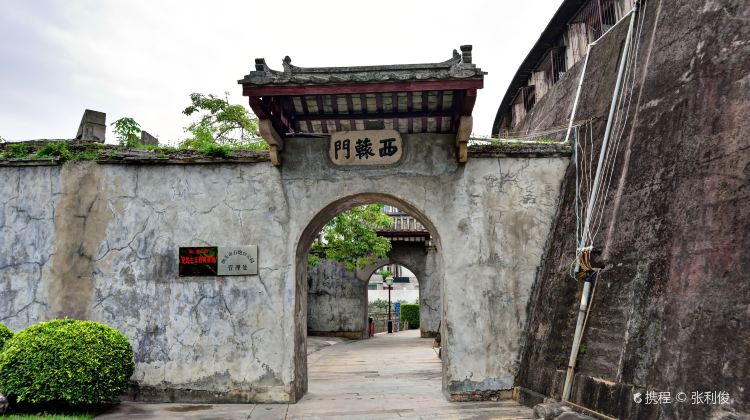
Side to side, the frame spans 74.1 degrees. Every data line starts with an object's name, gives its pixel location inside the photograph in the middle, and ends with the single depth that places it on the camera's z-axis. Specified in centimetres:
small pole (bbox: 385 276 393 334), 2850
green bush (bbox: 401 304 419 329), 3216
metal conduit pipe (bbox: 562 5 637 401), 555
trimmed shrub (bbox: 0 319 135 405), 570
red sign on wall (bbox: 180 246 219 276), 720
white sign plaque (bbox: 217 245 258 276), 716
